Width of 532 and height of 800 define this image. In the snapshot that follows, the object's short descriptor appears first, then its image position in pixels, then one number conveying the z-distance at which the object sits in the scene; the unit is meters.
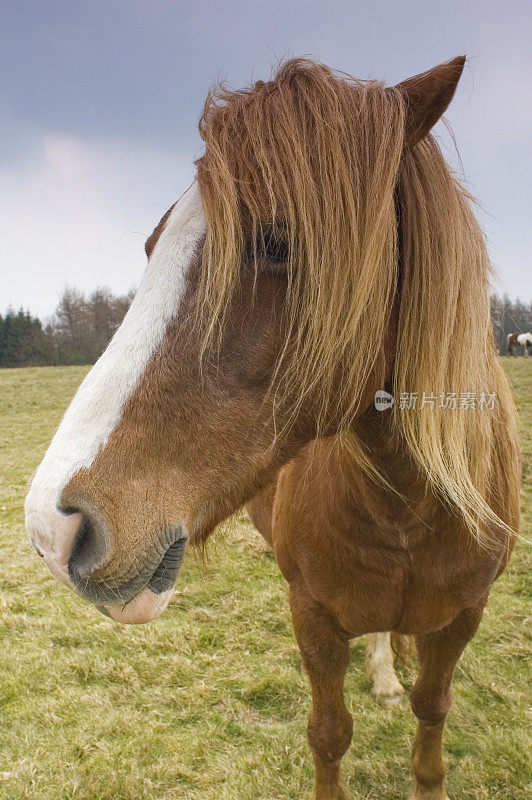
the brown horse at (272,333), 1.01
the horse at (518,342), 26.91
